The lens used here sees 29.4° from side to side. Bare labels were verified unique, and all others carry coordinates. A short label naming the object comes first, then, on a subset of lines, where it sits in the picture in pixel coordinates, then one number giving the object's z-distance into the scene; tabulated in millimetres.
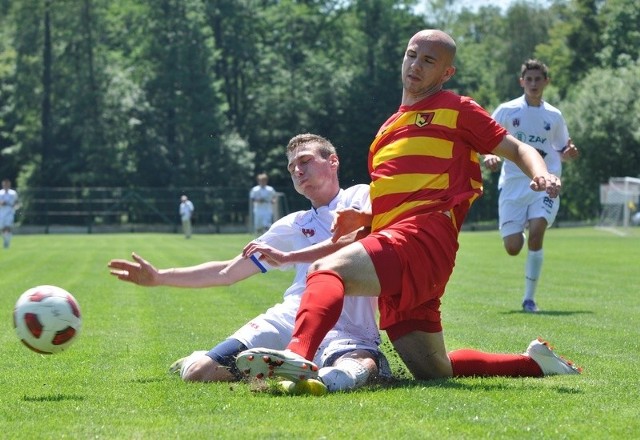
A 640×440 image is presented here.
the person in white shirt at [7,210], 37469
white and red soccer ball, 6695
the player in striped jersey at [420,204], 6168
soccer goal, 50219
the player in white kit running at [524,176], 12836
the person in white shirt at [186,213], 51469
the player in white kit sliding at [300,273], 6773
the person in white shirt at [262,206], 41656
